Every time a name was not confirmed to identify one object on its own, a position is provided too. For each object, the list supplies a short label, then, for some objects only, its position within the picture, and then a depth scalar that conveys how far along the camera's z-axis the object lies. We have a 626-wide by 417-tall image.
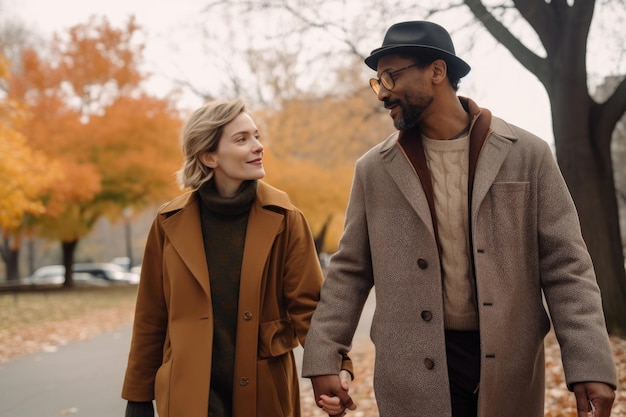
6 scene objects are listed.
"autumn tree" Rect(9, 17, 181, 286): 23.08
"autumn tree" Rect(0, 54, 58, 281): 16.50
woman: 3.20
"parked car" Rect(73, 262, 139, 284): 40.34
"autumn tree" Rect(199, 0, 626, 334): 8.69
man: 2.62
